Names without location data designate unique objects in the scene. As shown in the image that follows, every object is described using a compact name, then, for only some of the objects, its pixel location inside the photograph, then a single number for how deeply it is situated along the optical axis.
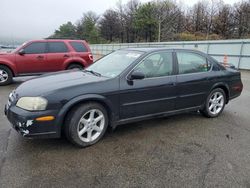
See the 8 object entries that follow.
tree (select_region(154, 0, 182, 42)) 44.62
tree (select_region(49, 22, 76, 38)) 64.62
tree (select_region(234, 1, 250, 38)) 34.82
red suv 6.84
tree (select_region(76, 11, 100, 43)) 53.18
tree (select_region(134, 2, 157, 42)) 44.14
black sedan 2.63
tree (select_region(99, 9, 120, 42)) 55.43
